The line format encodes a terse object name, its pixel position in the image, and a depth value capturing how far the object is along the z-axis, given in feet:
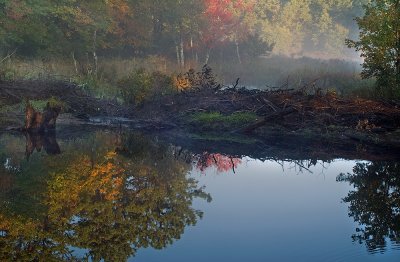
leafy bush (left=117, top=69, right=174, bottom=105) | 67.56
